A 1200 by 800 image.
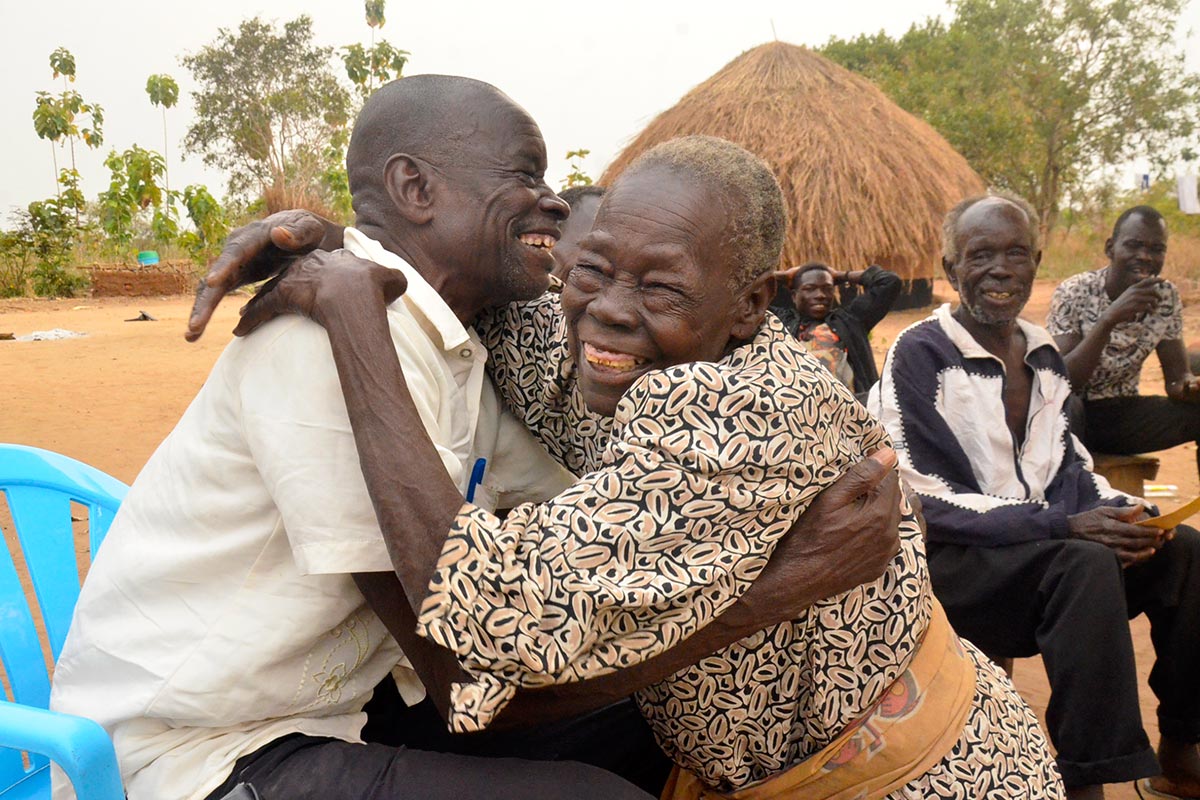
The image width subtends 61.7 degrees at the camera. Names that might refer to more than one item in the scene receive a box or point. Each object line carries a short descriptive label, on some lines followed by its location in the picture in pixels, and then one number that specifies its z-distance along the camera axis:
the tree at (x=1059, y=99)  20.05
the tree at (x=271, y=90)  34.59
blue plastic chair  2.15
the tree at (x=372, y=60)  32.94
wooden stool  5.11
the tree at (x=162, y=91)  31.72
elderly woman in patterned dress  1.42
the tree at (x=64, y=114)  26.97
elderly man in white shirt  1.60
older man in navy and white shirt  2.81
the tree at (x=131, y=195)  24.95
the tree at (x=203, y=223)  24.62
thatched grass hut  10.31
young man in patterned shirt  5.21
